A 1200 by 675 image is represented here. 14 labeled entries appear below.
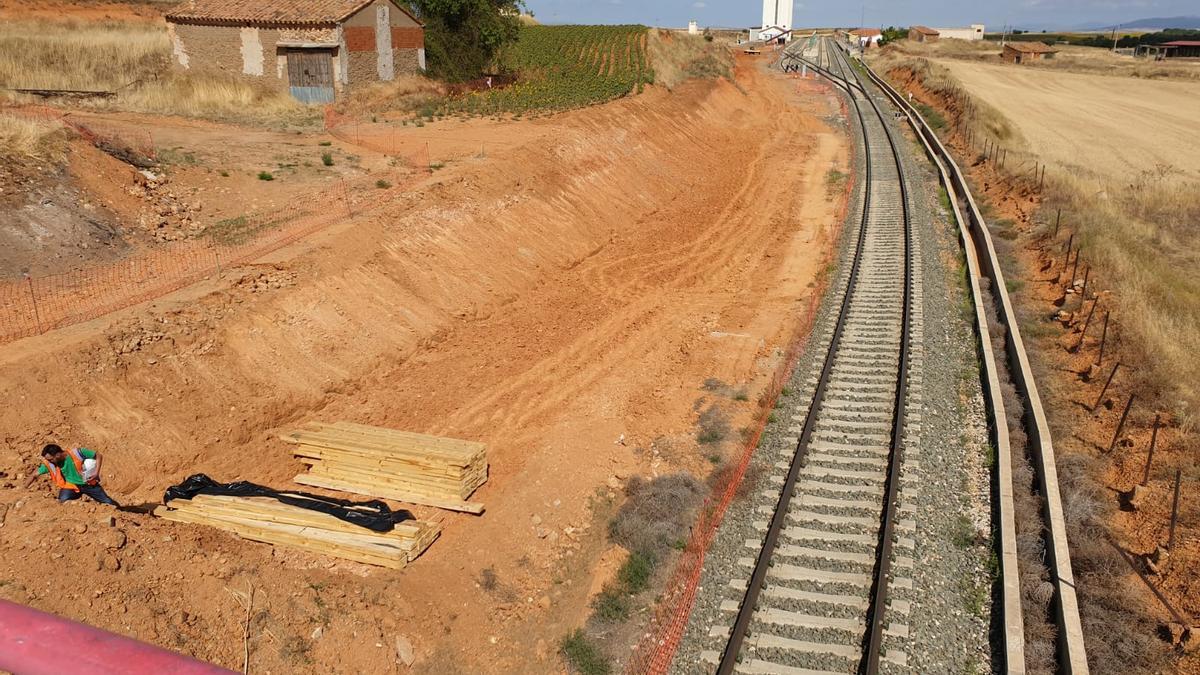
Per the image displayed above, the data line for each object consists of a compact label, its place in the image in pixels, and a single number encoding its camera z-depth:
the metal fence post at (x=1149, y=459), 11.11
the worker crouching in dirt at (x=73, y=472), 10.15
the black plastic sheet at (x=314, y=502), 11.14
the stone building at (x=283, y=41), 31.72
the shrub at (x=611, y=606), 9.93
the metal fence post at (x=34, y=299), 13.93
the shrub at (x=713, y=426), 13.74
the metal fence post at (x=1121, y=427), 12.10
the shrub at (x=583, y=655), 9.16
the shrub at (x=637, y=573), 10.39
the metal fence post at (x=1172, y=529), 9.66
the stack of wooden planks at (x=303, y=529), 10.77
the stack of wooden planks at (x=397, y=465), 12.28
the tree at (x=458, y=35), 38.66
